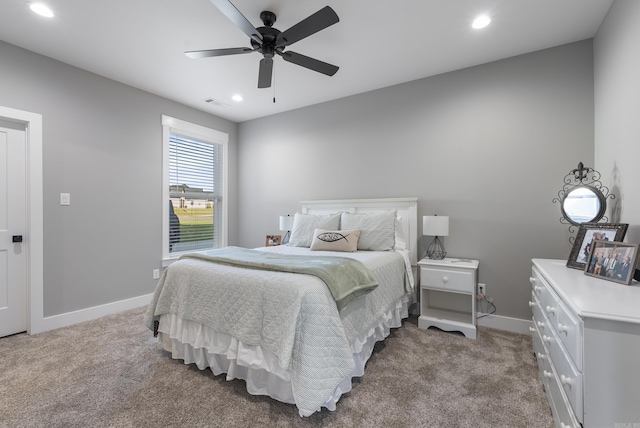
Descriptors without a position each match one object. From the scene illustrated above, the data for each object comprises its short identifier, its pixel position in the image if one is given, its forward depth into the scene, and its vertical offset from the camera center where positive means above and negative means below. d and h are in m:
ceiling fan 1.67 +1.19
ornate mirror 1.88 +0.06
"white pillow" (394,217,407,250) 2.90 -0.31
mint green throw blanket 1.64 -0.38
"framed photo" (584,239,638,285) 1.32 -0.26
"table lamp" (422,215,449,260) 2.70 -0.15
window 3.68 +0.33
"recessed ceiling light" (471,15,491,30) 2.13 +1.51
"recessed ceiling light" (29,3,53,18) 2.01 +1.50
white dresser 0.92 -0.53
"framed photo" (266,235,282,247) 4.01 -0.44
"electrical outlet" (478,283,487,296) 2.75 -0.79
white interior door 2.51 -0.19
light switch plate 2.77 +0.11
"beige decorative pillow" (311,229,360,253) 2.79 -0.32
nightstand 2.49 -0.87
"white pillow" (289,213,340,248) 3.17 -0.19
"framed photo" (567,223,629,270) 1.58 -0.15
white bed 1.42 -0.72
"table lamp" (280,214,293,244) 3.79 -0.19
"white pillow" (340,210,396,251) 2.81 -0.20
